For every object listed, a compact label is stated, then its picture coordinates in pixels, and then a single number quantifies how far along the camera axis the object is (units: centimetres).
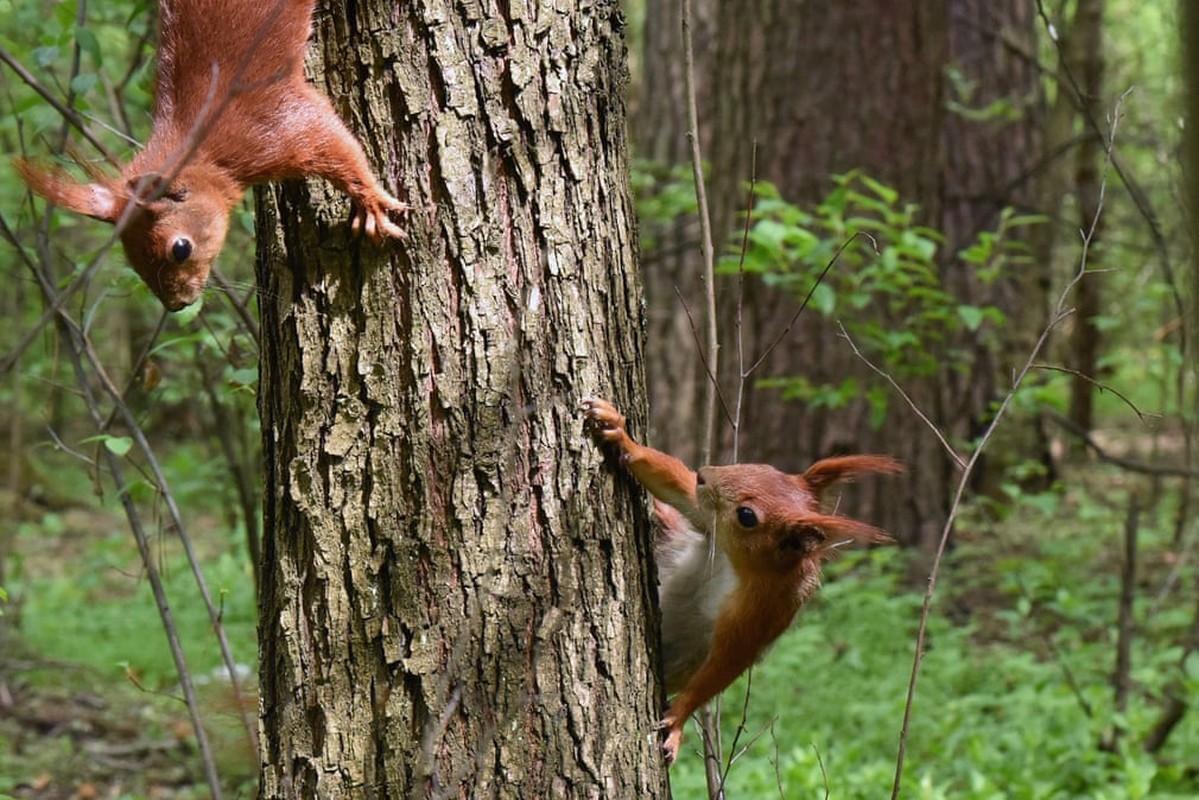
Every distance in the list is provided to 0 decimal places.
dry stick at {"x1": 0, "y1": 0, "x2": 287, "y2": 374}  237
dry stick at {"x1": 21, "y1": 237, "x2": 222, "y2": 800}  534
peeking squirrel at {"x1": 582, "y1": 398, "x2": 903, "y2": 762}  467
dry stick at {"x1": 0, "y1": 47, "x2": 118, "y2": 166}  490
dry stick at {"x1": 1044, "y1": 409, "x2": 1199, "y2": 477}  804
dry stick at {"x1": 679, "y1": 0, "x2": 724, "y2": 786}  472
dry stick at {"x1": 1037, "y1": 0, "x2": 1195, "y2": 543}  655
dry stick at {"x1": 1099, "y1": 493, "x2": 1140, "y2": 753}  791
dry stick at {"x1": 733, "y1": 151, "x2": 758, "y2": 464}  462
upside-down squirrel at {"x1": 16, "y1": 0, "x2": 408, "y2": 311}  375
